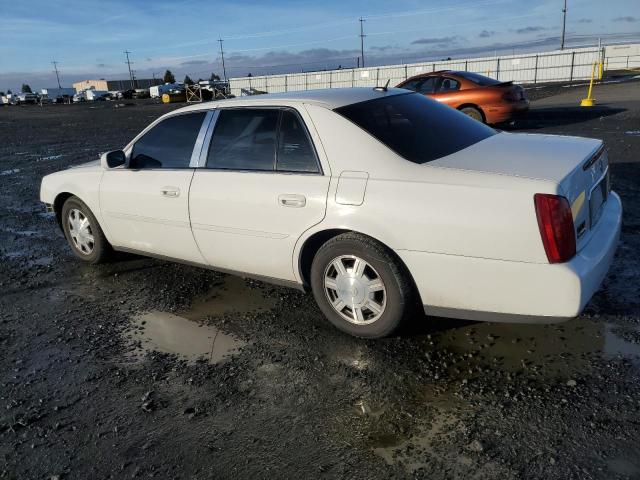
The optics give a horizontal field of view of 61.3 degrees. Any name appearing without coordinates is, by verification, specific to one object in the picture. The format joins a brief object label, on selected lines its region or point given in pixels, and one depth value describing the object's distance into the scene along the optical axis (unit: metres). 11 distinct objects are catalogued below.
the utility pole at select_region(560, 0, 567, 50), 58.05
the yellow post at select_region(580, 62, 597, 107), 16.67
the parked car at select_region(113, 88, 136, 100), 75.38
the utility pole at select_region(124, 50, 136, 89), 111.07
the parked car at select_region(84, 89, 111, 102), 82.31
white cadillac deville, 2.88
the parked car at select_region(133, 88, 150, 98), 73.62
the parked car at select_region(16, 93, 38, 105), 84.25
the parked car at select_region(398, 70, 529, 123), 12.30
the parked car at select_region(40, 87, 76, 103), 80.84
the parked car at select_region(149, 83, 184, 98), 64.81
